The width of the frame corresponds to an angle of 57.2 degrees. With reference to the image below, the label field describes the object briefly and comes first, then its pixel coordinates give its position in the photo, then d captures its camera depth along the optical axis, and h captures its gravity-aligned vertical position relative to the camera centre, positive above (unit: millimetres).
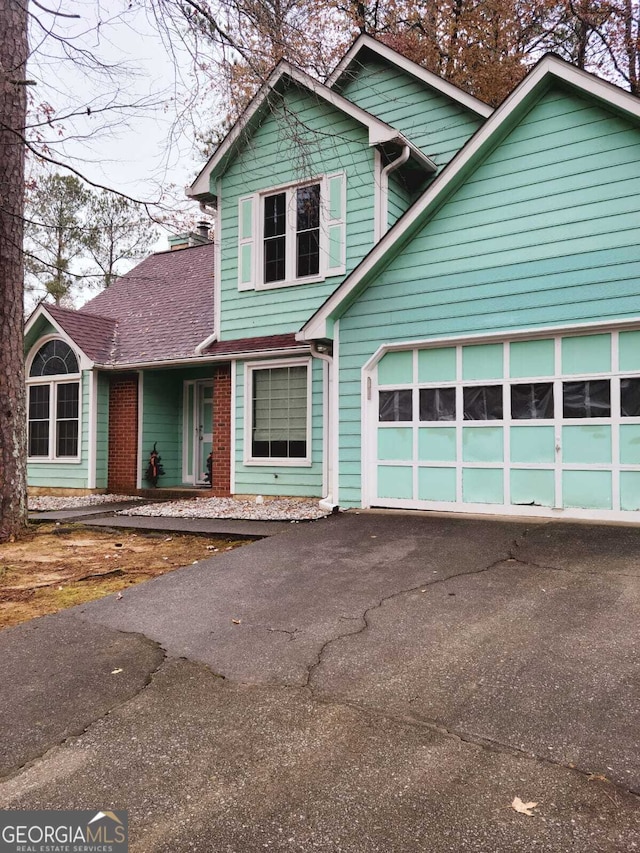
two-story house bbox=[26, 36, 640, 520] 7090 +1794
